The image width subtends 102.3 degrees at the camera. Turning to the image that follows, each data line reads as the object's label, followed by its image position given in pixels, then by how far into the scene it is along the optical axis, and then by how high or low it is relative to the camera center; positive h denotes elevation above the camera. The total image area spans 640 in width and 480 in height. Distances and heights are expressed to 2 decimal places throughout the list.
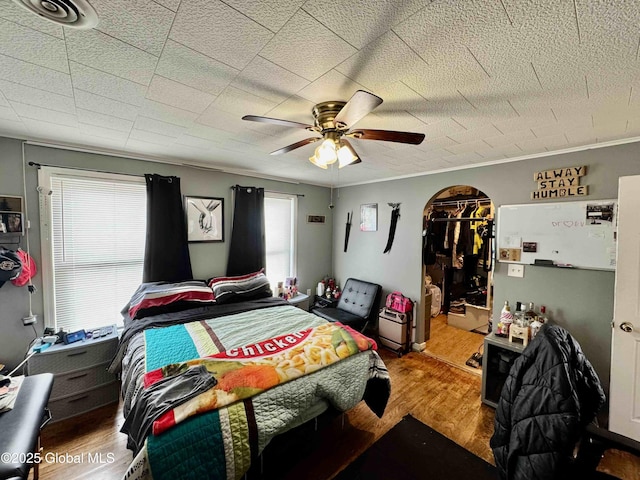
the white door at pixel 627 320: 1.86 -0.65
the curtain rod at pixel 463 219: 3.08 +0.14
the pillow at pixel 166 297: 2.50 -0.71
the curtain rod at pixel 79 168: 2.31 +0.59
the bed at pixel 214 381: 1.21 -0.97
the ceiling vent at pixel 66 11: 0.84 +0.75
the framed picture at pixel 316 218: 4.35 +0.20
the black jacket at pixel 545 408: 1.04 -0.79
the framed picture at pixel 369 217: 4.00 +0.20
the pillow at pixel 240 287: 2.99 -0.71
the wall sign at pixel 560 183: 2.31 +0.45
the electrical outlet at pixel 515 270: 2.66 -0.42
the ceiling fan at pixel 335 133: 1.41 +0.59
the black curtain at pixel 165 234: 2.87 -0.06
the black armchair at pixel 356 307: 3.55 -1.15
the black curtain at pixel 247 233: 3.48 -0.05
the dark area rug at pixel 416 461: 1.53 -1.48
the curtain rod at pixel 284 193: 3.48 +0.57
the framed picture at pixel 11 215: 2.18 +0.12
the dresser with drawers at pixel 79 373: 2.12 -1.25
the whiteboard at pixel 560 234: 2.21 -0.03
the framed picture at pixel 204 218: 3.15 +0.14
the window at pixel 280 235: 3.94 -0.08
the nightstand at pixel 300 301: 3.73 -1.04
